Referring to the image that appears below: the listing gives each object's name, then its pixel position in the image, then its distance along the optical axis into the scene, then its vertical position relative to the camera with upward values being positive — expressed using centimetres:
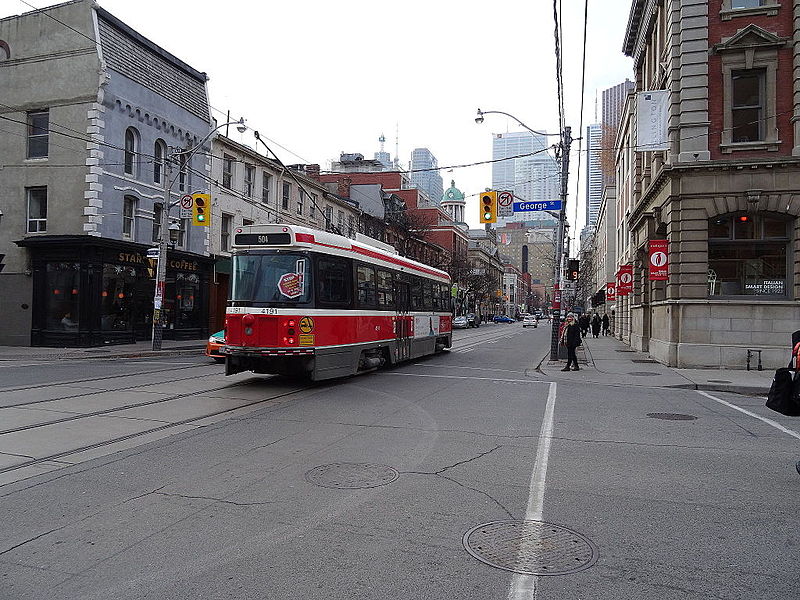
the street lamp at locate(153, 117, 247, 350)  2389 +112
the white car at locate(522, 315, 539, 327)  9344 -205
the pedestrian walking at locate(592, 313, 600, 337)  4722 -120
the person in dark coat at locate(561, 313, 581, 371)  1933 -85
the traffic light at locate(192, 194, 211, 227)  2428 +373
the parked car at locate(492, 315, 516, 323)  10775 -181
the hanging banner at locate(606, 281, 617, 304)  4206 +142
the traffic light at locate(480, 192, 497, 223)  2273 +379
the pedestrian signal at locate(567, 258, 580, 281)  2508 +167
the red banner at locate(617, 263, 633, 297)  3331 +169
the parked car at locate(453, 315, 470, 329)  6628 -151
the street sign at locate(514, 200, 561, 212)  2223 +381
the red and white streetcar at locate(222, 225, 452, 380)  1288 +3
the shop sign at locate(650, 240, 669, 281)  2095 +173
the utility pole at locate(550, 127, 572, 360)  2277 +250
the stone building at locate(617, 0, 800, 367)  1997 +437
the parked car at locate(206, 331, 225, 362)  1881 -127
